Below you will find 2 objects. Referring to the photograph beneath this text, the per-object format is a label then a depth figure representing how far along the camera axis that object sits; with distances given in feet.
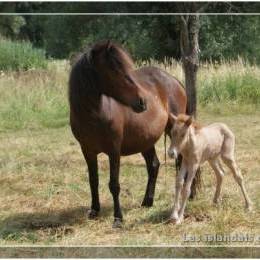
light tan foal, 20.77
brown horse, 20.31
